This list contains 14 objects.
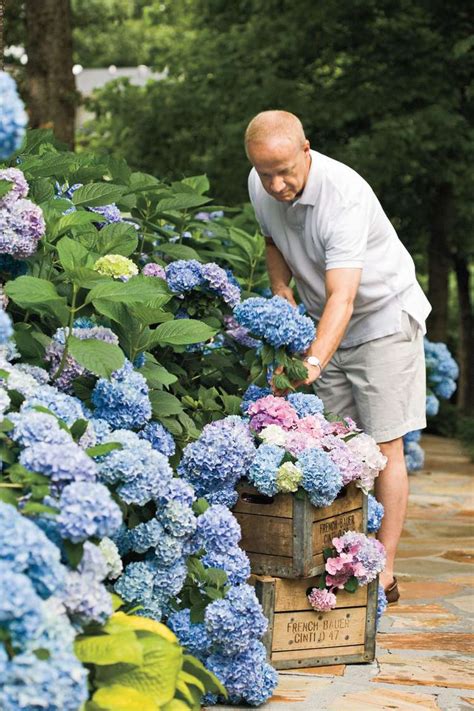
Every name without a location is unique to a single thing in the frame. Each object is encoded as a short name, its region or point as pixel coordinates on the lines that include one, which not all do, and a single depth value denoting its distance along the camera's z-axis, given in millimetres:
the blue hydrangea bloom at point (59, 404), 2787
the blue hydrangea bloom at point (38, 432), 2500
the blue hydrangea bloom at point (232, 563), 3039
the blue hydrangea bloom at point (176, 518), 2945
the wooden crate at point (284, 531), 3311
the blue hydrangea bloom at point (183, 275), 3723
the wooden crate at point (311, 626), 3369
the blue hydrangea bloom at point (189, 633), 2982
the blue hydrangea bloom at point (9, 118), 2314
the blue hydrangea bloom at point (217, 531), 3020
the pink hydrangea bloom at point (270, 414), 3480
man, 3879
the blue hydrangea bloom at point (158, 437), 3209
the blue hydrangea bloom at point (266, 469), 3258
